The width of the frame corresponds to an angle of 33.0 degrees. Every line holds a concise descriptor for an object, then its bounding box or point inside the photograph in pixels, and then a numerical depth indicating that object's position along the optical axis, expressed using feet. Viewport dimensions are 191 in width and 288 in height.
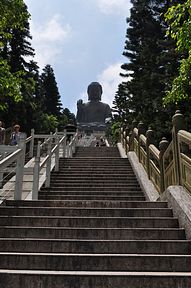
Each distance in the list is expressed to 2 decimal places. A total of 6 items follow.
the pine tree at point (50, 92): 136.98
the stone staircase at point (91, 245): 9.05
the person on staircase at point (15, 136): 33.86
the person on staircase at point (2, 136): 31.93
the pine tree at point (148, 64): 56.95
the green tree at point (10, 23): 29.50
